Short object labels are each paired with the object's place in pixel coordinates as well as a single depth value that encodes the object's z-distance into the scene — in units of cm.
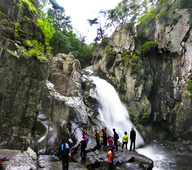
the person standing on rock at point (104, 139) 968
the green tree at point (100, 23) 3573
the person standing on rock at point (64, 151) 604
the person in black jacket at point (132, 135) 959
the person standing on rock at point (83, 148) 764
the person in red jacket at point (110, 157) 672
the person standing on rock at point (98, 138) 928
